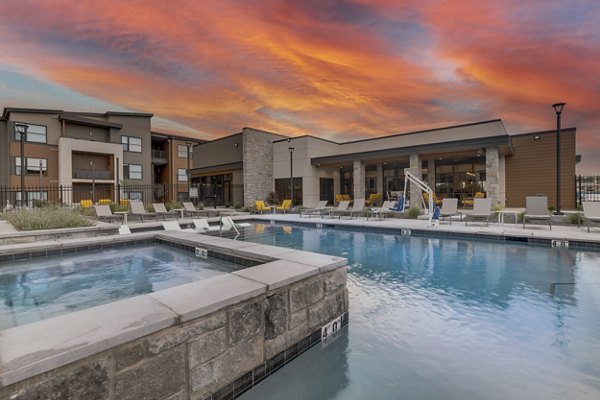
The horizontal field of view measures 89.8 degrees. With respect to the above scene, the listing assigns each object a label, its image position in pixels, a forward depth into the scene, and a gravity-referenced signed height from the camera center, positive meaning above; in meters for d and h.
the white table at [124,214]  12.91 -0.63
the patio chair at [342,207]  14.45 -0.50
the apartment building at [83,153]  22.20 +3.93
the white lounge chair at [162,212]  14.62 -0.60
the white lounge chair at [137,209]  13.18 -0.41
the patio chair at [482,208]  10.51 -0.45
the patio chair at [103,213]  12.36 -0.53
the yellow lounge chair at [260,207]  19.11 -0.57
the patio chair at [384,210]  13.42 -0.62
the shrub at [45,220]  7.56 -0.50
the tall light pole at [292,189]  20.88 +0.62
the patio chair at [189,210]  15.69 -0.57
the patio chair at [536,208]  10.05 -0.45
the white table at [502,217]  11.02 -0.81
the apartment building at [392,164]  16.64 +2.24
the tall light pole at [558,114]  10.61 +2.87
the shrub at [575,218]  9.80 -0.80
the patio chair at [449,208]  11.22 -0.46
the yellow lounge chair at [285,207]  19.31 -0.59
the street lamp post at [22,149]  12.04 +2.09
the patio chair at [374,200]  20.92 -0.23
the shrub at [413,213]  13.77 -0.77
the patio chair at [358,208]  13.91 -0.52
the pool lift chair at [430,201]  10.84 -0.18
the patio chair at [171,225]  8.84 -0.77
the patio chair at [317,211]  15.72 -0.75
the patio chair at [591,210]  8.51 -0.48
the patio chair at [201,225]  9.46 -0.84
